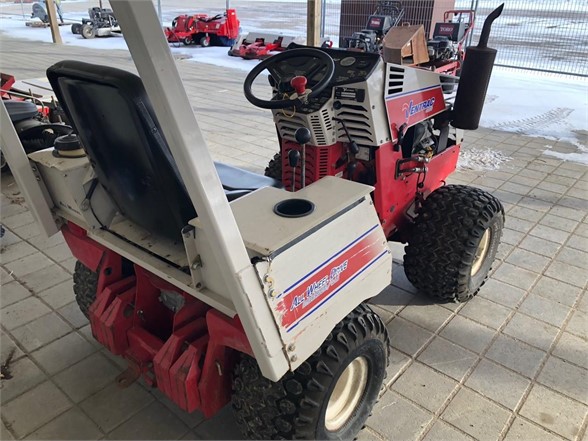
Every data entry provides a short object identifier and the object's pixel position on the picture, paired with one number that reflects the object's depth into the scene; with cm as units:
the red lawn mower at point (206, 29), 1157
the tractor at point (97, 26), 1275
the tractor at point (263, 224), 123
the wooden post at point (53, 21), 1130
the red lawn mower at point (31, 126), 408
